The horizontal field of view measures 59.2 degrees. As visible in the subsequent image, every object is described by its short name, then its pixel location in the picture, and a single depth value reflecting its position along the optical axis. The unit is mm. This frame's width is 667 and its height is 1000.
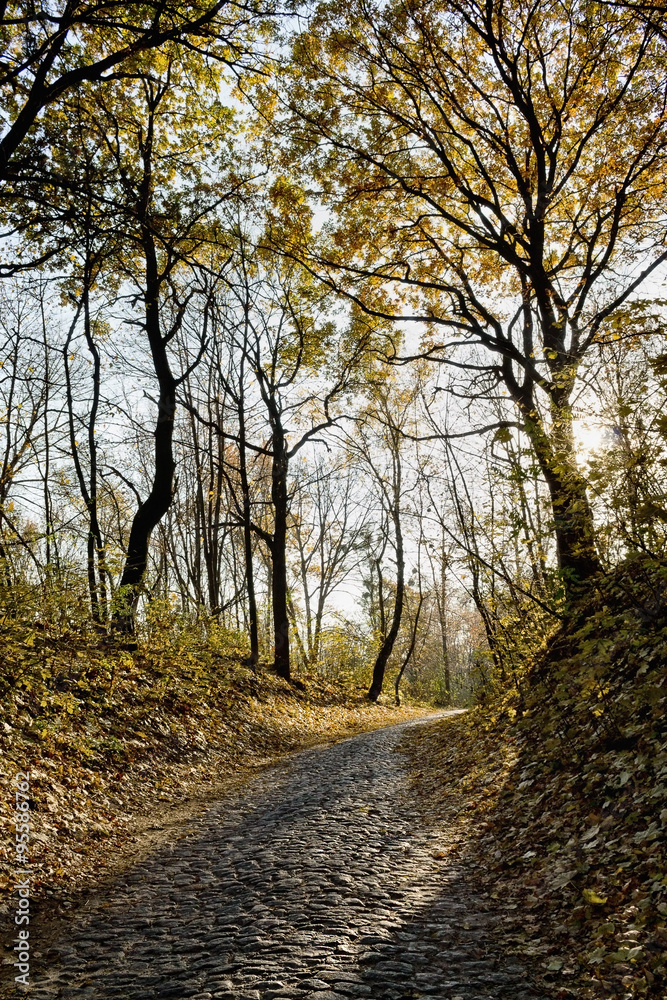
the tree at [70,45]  5332
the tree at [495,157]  8812
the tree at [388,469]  21609
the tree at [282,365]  16359
